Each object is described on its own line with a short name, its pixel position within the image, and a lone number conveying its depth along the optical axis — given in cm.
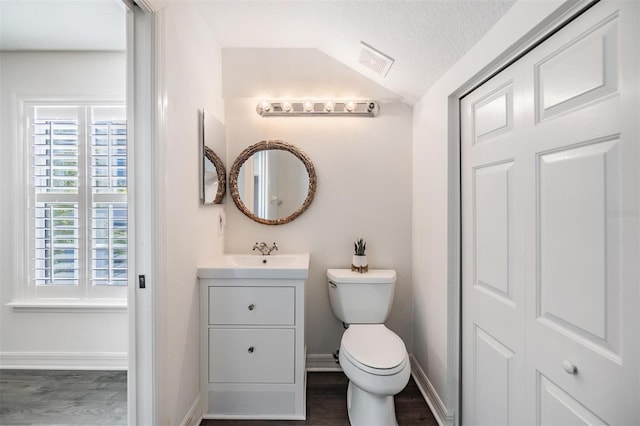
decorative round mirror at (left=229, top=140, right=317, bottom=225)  223
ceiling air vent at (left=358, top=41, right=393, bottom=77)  179
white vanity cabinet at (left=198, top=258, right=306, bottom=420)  170
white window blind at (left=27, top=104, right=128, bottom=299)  215
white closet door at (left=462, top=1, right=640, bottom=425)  76
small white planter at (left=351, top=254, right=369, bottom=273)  212
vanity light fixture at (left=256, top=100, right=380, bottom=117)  217
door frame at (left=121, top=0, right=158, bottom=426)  124
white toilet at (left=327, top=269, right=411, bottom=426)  145
